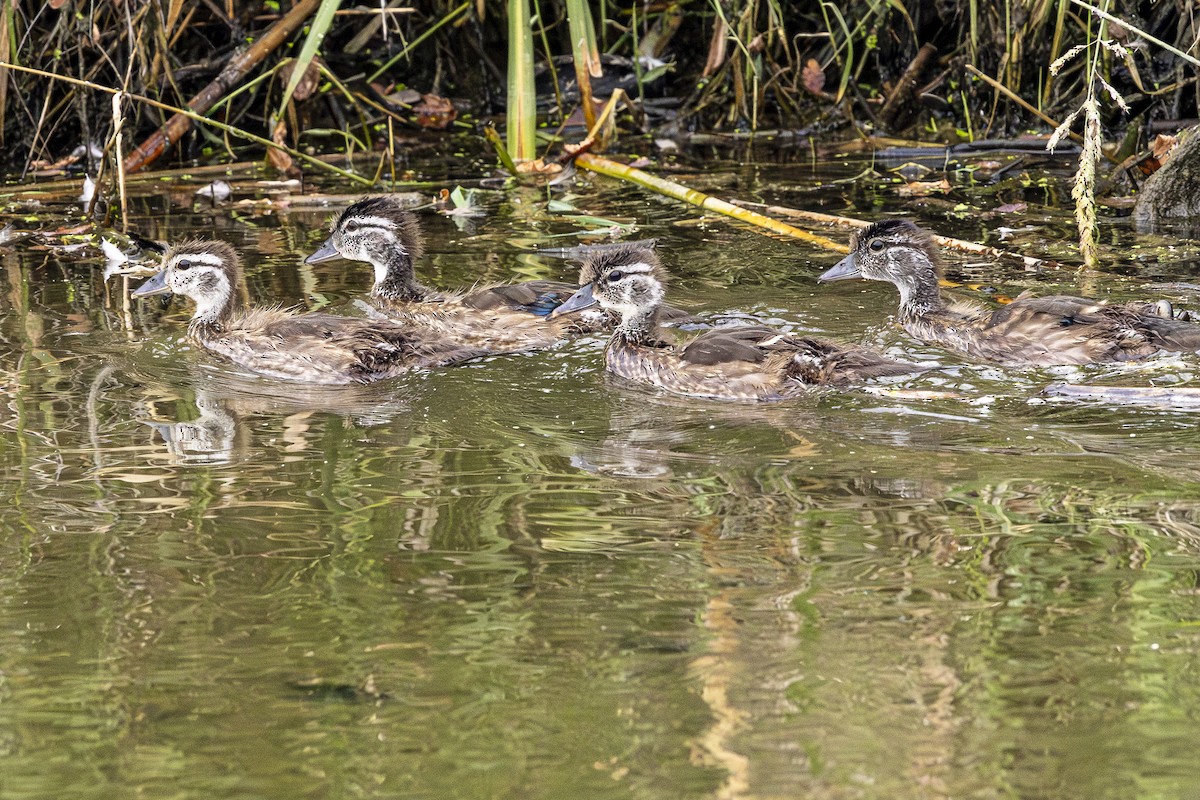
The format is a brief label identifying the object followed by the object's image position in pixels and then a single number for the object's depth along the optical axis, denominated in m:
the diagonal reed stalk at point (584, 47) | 18.66
